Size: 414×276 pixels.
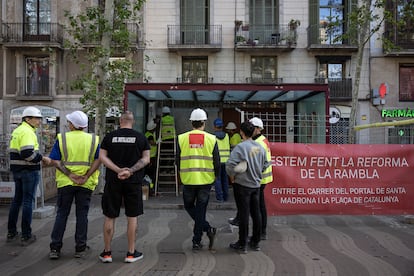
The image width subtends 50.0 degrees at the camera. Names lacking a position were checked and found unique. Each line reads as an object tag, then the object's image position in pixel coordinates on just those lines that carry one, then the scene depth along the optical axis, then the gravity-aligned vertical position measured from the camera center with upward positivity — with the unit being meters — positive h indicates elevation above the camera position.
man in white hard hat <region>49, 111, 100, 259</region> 5.77 -0.41
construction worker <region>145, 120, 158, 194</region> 12.34 -0.29
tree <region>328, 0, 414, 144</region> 14.01 +3.89
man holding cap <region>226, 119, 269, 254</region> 6.06 -0.55
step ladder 12.74 -0.75
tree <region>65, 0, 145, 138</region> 12.27 +2.25
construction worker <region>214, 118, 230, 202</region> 10.39 -0.29
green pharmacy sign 25.33 +1.65
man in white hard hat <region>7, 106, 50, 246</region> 6.27 -0.42
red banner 7.83 -0.68
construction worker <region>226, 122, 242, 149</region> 11.87 +0.13
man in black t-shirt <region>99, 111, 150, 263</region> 5.54 -0.43
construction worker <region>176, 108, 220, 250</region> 6.10 -0.41
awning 10.30 +1.28
